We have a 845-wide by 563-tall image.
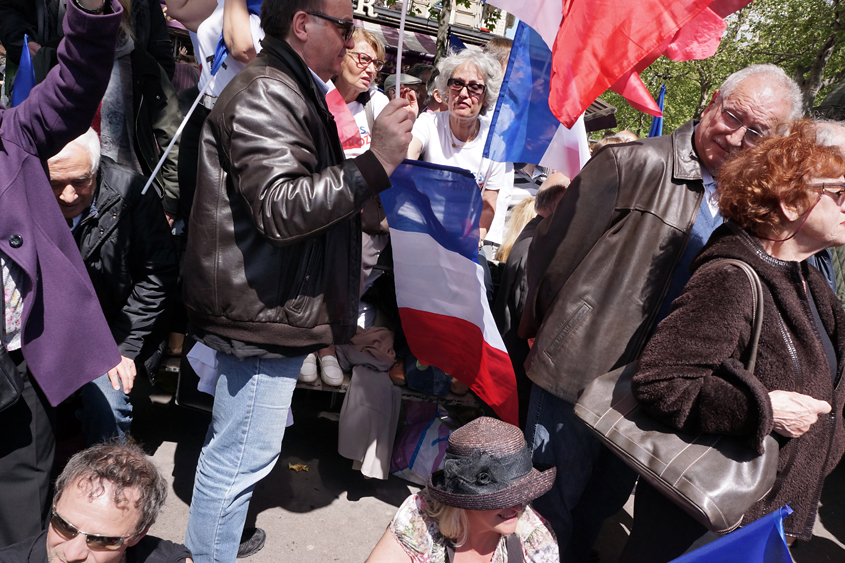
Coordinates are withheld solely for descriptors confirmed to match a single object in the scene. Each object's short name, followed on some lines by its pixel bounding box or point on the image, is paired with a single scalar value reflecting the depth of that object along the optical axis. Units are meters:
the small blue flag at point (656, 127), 4.71
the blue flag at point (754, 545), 1.40
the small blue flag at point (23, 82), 2.77
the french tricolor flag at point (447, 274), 2.68
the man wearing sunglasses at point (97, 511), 1.69
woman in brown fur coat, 1.72
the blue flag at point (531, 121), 2.94
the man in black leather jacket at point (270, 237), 1.86
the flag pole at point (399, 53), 2.11
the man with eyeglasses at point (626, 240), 2.24
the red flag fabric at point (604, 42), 2.14
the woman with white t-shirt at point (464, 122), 3.71
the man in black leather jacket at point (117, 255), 2.56
